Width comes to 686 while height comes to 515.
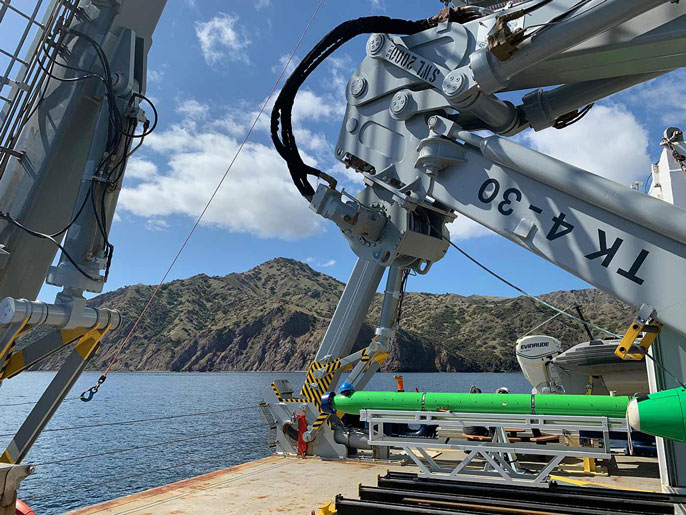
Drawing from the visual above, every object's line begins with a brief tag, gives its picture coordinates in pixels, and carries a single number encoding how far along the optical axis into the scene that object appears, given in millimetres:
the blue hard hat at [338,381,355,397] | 10112
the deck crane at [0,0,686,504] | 4575
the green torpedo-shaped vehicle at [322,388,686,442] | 8023
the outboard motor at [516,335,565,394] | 15562
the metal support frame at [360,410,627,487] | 6980
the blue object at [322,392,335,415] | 10320
